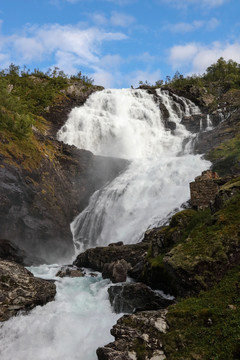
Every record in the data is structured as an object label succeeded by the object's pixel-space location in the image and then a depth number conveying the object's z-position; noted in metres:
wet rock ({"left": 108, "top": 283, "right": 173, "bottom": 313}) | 10.45
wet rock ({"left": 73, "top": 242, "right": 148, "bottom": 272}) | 17.73
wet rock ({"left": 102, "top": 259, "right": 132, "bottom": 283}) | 14.64
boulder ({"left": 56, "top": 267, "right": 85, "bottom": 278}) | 17.16
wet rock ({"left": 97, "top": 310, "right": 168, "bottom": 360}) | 6.49
